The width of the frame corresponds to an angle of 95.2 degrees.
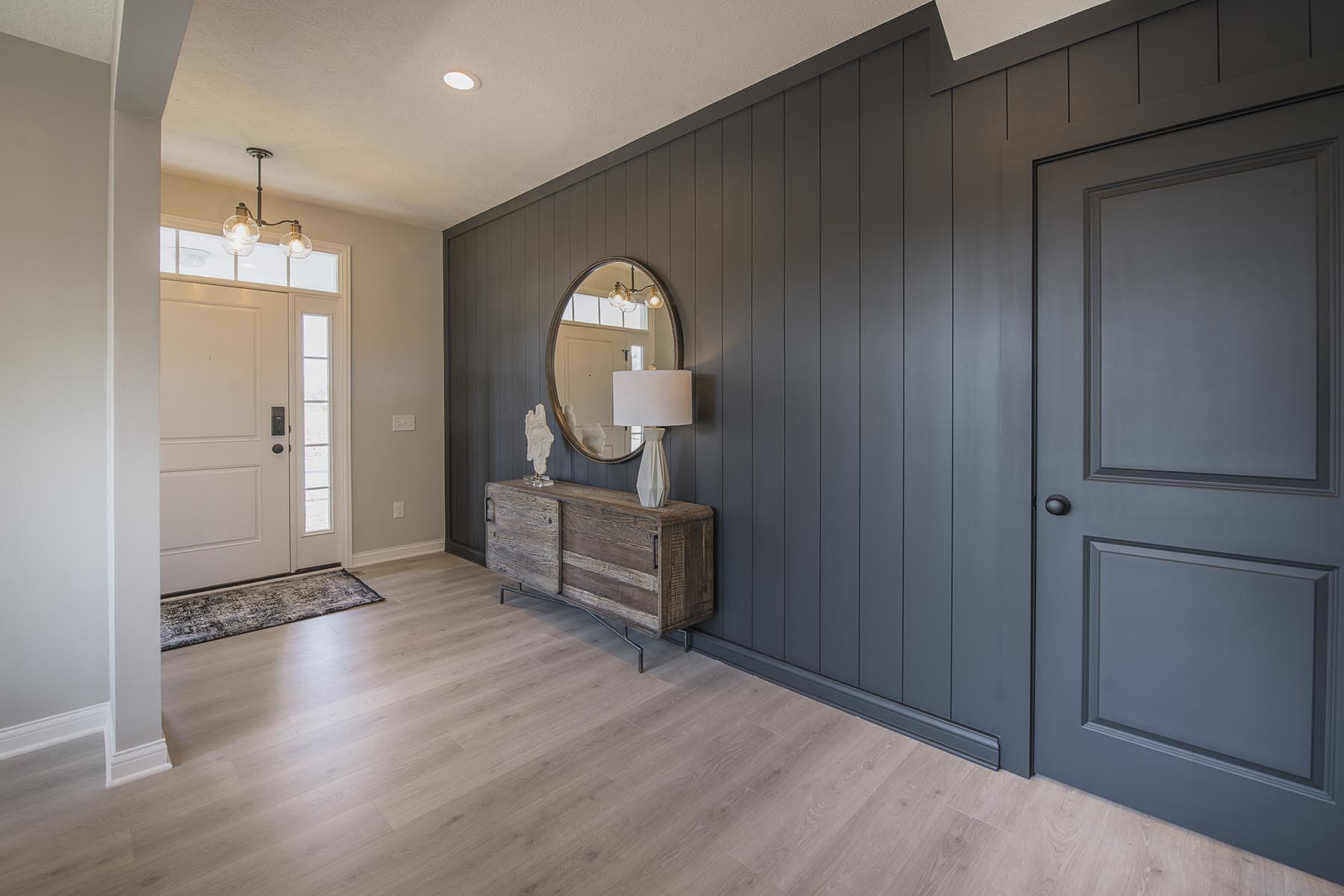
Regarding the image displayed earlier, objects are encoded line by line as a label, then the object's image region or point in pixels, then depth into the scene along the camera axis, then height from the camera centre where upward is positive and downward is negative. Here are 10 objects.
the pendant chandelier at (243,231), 3.32 +1.18
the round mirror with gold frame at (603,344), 3.11 +0.55
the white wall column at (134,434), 1.88 +0.04
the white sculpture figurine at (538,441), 3.67 +0.02
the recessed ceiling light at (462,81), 2.55 +1.54
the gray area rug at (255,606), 3.20 -0.93
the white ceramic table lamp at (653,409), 2.74 +0.16
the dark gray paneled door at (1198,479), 1.52 -0.10
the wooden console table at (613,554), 2.67 -0.53
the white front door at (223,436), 3.75 +0.06
